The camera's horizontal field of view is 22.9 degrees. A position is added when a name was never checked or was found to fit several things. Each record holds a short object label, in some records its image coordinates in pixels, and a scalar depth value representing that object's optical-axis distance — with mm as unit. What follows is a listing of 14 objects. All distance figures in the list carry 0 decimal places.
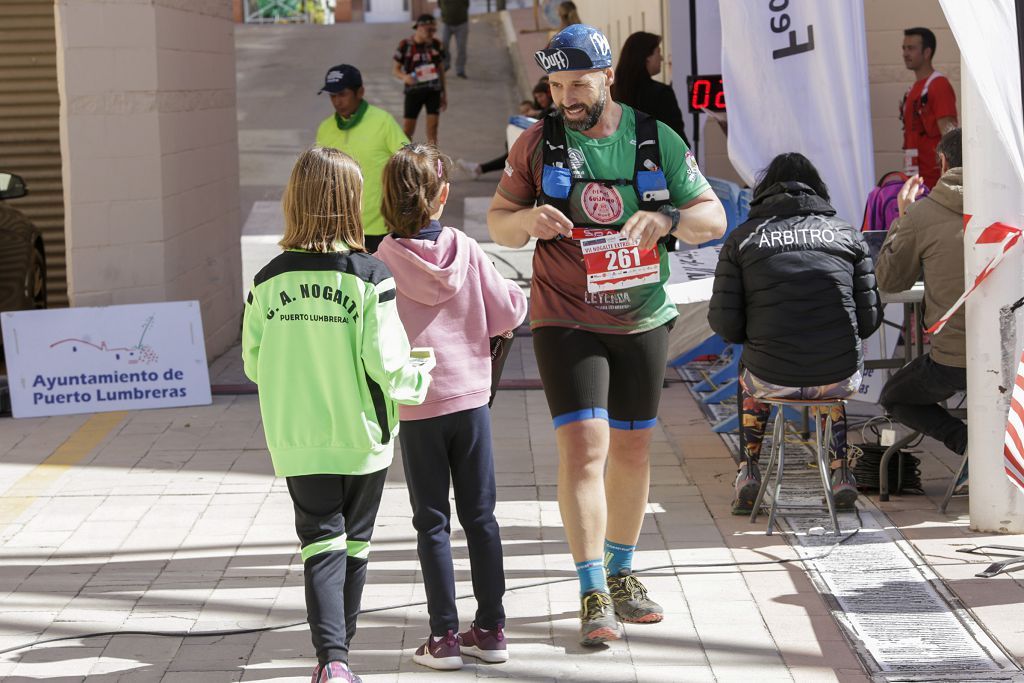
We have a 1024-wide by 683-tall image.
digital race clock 17603
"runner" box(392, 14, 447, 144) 30742
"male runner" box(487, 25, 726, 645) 8230
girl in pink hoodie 7752
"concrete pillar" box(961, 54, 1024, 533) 9844
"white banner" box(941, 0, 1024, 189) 9466
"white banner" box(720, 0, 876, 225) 14282
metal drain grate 7878
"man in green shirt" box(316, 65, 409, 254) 15597
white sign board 14959
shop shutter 17789
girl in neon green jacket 7214
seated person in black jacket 10249
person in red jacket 16660
